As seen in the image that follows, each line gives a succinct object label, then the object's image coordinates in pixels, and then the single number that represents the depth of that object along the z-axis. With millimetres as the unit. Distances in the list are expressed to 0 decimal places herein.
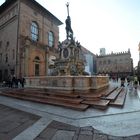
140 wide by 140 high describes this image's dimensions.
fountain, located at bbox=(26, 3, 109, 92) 10227
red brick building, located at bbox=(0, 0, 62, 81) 24891
